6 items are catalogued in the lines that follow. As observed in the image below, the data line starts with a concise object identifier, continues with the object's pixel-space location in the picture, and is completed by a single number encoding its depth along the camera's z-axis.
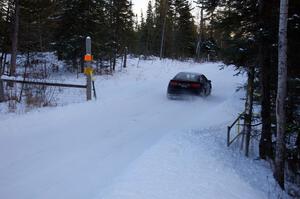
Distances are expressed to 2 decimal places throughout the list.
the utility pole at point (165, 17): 46.26
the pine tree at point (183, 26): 48.94
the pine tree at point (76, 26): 21.41
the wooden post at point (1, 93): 12.39
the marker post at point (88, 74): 12.60
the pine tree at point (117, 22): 25.11
